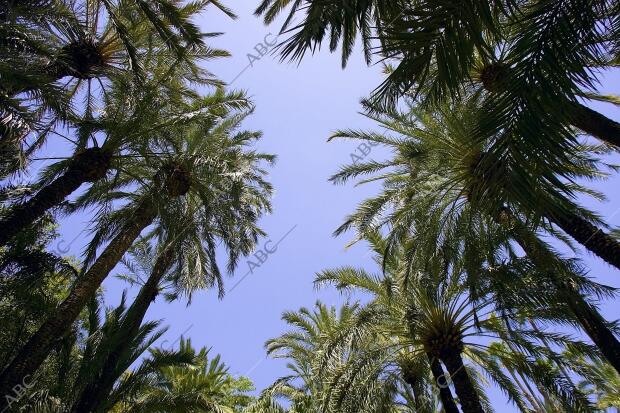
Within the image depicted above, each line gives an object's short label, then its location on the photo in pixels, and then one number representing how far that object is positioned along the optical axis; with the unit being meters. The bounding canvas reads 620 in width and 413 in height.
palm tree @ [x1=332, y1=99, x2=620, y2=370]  7.92
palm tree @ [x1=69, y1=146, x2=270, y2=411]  11.74
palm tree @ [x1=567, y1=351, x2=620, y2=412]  8.88
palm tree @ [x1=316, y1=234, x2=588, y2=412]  8.98
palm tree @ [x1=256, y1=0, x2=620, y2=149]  3.68
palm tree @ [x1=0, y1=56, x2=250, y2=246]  8.33
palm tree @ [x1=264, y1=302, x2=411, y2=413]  9.48
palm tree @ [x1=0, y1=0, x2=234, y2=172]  6.75
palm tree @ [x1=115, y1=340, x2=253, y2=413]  10.00
